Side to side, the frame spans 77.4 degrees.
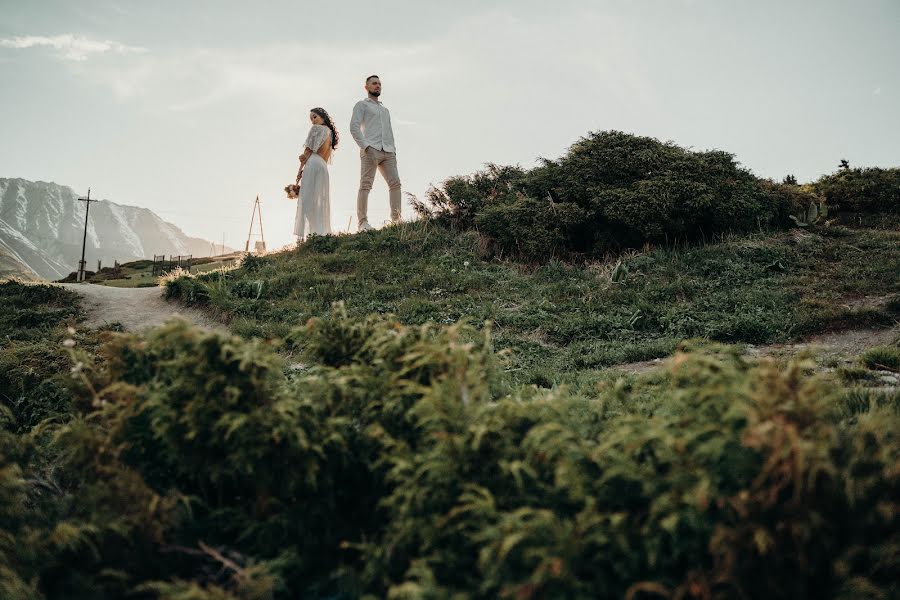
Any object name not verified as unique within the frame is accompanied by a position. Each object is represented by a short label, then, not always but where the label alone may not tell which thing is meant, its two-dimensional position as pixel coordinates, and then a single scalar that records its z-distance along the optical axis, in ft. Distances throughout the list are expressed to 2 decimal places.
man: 43.60
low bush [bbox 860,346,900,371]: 17.74
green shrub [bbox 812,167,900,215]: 42.06
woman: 45.42
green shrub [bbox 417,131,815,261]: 35.47
